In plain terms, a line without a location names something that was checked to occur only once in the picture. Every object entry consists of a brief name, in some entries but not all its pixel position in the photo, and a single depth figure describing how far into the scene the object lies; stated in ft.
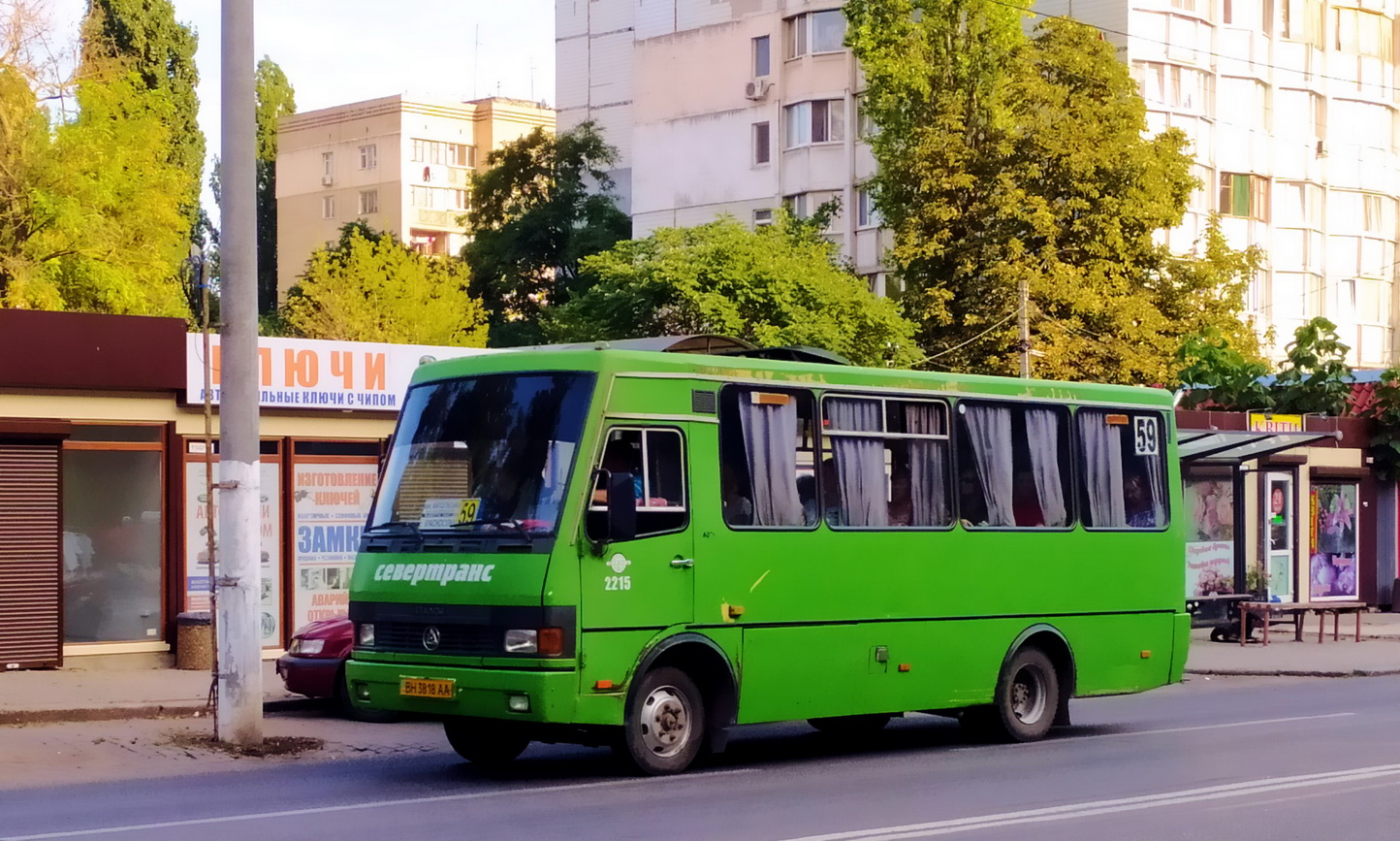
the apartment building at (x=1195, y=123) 201.67
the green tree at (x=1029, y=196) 144.25
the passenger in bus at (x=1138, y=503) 54.75
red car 56.95
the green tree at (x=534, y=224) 238.68
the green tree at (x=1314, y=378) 136.46
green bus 40.81
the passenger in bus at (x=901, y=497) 48.05
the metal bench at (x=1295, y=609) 92.68
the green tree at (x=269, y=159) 333.42
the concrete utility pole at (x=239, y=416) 47.67
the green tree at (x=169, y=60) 208.85
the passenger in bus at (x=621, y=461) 41.68
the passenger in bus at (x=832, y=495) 46.16
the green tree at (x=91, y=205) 136.67
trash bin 70.03
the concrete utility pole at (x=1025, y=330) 114.21
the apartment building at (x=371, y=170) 367.86
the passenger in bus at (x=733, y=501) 43.63
